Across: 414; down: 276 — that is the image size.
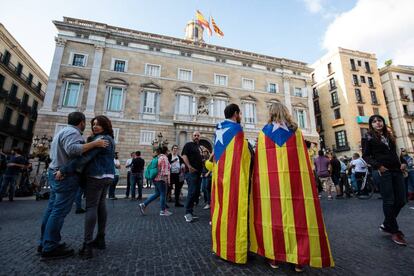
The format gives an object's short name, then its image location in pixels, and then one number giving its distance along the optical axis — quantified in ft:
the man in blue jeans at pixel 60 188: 7.27
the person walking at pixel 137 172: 24.91
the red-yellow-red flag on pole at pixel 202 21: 79.56
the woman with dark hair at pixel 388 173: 9.38
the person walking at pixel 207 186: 19.37
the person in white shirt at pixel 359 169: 27.25
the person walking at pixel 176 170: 21.87
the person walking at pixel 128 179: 27.50
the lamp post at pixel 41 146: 44.59
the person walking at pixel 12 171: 21.88
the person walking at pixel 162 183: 15.79
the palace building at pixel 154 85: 57.16
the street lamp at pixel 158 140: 52.90
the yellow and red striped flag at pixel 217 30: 81.00
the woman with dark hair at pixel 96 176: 7.63
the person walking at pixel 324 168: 25.52
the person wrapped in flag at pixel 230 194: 6.88
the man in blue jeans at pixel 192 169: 13.67
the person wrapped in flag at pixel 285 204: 6.09
